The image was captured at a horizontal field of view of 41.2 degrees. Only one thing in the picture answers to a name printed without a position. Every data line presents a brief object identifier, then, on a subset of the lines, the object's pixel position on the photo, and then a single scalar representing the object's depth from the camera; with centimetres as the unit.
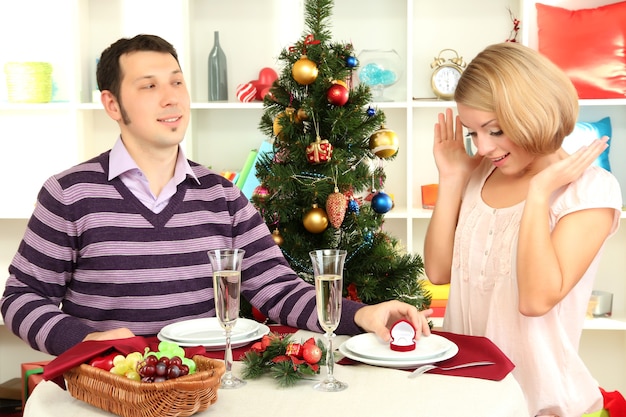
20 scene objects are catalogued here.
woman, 187
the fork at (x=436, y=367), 153
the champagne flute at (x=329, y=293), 142
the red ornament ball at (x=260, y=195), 246
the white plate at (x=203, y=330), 167
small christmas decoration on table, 148
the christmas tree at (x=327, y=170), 239
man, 193
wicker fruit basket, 128
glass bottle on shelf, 380
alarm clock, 374
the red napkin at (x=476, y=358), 153
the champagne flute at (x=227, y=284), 143
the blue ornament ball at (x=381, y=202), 248
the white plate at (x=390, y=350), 157
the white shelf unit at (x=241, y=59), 387
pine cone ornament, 235
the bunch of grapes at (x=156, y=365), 131
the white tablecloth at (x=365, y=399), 135
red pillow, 361
